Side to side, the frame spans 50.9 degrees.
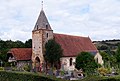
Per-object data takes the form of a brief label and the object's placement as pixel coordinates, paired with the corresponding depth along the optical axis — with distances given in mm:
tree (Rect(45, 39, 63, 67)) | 25233
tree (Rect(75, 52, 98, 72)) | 21492
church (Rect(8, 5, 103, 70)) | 26696
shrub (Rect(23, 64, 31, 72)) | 25102
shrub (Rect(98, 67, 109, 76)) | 20566
